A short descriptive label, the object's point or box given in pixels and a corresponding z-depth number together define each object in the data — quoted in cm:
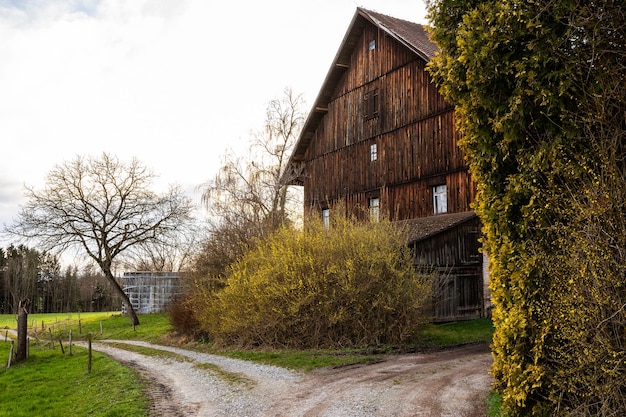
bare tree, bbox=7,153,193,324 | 3123
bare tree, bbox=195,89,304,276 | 2055
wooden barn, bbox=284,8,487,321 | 2300
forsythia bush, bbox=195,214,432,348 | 1605
